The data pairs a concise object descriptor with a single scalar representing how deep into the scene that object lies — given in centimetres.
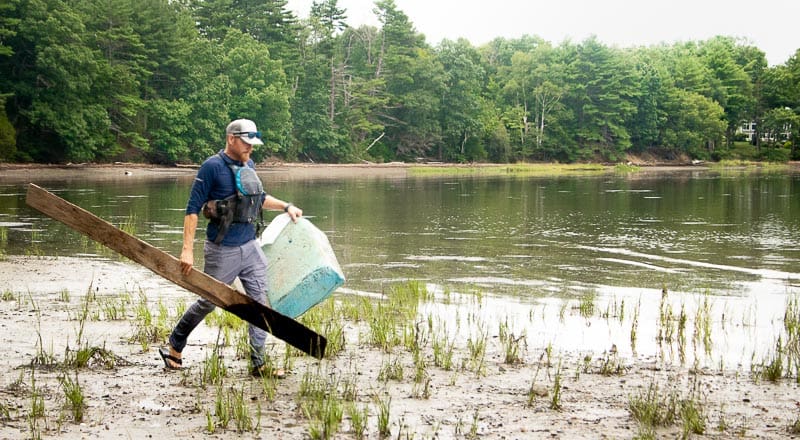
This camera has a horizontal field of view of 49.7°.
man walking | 705
